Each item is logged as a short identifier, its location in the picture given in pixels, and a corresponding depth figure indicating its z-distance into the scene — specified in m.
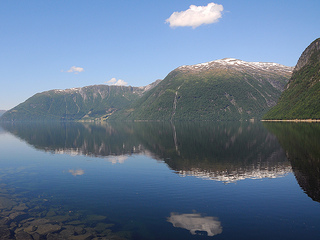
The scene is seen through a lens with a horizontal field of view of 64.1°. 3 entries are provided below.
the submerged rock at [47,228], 23.90
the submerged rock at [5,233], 22.98
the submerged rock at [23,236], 22.70
